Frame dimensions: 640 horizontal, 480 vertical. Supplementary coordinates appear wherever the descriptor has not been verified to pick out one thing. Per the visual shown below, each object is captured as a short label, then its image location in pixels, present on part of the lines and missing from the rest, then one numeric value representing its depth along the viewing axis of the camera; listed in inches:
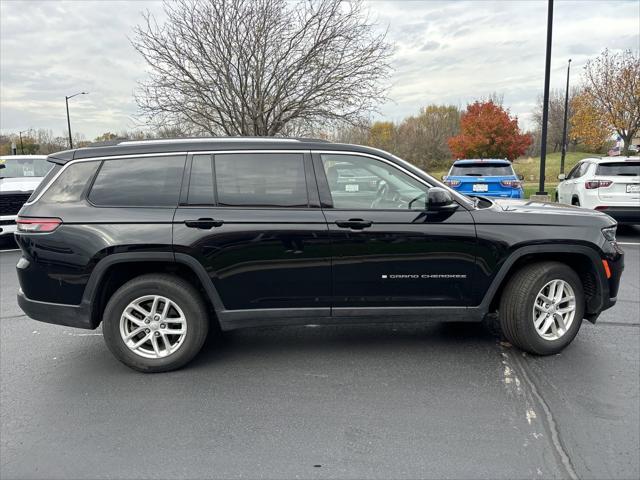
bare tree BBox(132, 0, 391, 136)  633.0
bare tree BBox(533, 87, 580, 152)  2037.4
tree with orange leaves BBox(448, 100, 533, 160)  1385.3
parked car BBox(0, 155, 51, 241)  374.6
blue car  434.6
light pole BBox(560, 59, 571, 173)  1237.7
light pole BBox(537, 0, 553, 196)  595.8
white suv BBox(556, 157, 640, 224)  360.5
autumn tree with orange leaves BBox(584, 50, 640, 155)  788.0
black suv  147.3
